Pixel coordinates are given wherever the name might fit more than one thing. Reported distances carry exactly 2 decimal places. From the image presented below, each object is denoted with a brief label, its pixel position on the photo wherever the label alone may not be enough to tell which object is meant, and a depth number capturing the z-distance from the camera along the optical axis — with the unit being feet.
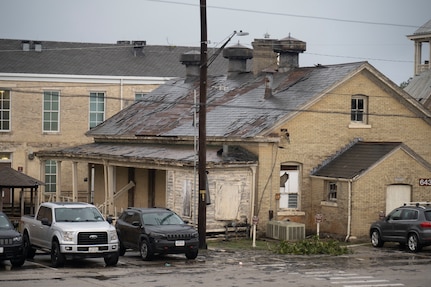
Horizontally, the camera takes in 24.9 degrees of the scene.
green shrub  107.96
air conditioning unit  121.49
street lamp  108.68
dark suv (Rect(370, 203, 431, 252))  108.17
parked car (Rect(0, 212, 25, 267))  86.63
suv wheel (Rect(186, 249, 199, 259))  98.17
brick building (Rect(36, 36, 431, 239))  123.54
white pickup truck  90.12
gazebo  146.61
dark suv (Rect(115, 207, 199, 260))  96.43
